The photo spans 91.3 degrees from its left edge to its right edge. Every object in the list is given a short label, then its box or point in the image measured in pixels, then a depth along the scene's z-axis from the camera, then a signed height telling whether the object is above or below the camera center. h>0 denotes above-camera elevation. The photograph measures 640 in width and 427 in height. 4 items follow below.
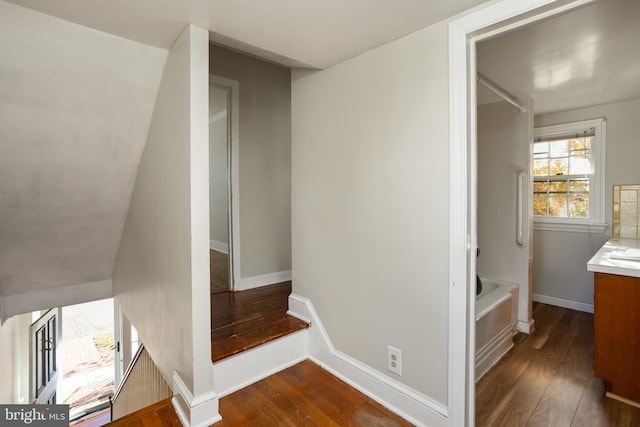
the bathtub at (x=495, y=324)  2.19 -0.92
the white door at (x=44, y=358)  4.02 -2.10
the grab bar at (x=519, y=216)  2.82 -0.11
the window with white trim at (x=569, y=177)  3.14 +0.29
